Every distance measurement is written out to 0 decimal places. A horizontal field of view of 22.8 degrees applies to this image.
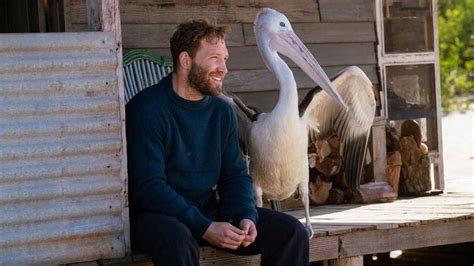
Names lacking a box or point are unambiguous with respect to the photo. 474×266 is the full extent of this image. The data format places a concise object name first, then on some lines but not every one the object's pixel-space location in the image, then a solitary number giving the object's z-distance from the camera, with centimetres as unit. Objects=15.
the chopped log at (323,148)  790
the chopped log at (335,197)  800
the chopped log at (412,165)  842
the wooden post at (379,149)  811
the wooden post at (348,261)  652
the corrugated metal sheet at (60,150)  518
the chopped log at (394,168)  827
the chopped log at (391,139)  838
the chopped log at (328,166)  796
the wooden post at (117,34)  542
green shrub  2161
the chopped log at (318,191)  792
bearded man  535
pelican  632
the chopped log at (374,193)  793
